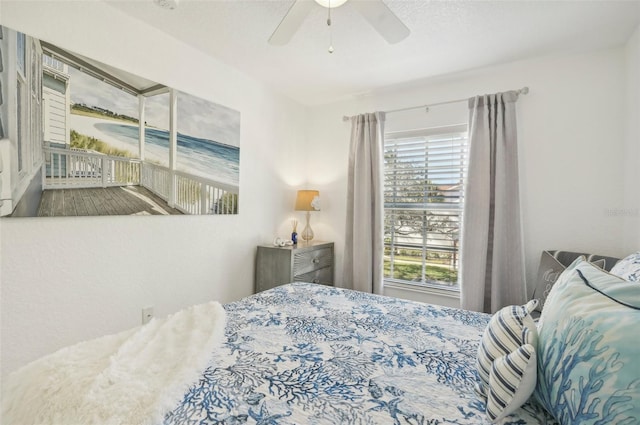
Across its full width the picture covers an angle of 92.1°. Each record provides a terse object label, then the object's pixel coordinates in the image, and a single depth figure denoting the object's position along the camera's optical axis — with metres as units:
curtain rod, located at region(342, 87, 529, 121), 2.55
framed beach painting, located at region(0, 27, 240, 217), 1.57
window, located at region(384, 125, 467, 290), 2.95
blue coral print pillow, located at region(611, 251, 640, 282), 1.17
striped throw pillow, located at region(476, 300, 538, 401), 0.89
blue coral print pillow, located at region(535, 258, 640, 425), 0.59
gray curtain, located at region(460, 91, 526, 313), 2.52
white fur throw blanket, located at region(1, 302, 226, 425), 0.84
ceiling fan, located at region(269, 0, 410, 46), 1.52
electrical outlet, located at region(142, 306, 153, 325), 2.15
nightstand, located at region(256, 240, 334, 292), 2.86
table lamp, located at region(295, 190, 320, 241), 3.31
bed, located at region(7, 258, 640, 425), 0.68
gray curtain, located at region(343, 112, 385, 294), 3.14
